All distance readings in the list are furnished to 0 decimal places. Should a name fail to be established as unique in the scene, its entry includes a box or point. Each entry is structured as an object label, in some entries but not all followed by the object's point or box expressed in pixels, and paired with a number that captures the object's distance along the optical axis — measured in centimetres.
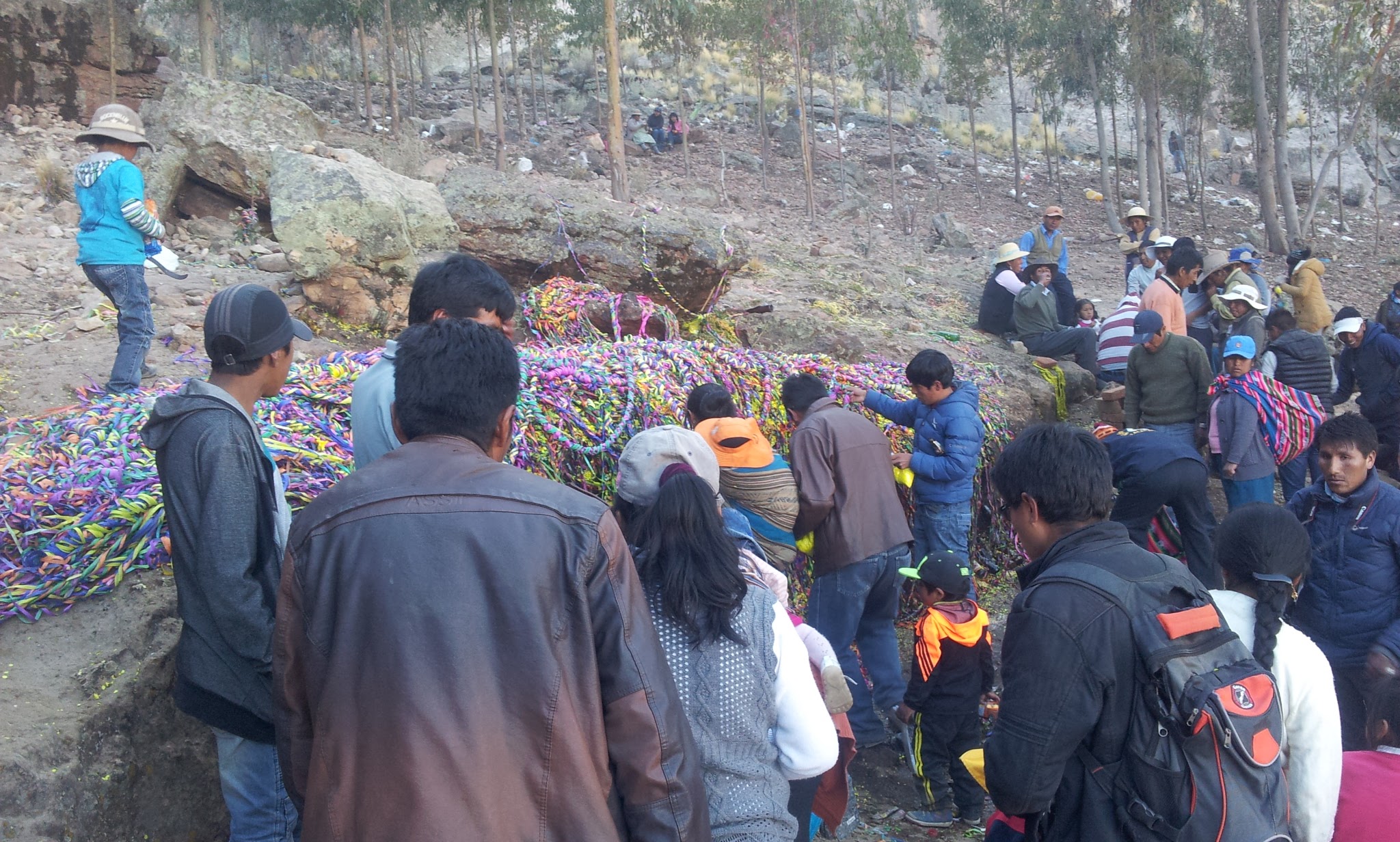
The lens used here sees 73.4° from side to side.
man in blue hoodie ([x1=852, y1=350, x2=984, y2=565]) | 445
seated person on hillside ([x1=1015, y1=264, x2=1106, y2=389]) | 805
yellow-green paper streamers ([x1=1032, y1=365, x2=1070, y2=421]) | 750
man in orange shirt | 645
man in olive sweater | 569
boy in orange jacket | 367
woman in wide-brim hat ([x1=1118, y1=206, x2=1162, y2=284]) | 915
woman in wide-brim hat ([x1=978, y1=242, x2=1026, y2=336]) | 863
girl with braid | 207
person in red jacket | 210
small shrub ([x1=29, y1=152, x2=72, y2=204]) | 891
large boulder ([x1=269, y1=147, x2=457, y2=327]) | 598
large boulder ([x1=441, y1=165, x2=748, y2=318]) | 637
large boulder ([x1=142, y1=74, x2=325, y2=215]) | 808
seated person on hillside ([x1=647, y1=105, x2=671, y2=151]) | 2467
